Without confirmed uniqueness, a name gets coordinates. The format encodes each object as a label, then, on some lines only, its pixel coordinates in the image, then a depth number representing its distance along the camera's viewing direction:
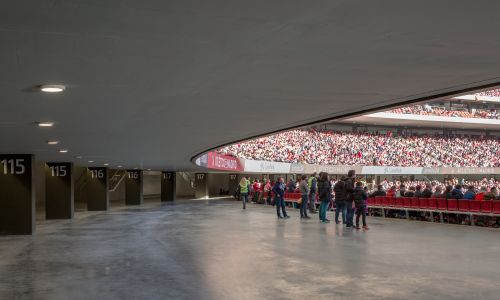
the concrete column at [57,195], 23.89
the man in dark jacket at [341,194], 17.95
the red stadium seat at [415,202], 19.90
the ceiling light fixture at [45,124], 9.92
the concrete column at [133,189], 37.19
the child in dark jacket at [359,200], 16.86
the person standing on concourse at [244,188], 28.91
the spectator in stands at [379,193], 22.34
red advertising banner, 29.62
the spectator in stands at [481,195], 18.05
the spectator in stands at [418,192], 19.84
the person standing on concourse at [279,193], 22.05
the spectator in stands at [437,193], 19.27
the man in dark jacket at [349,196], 17.41
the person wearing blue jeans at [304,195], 21.91
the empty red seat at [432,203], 19.02
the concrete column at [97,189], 30.30
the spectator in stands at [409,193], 20.73
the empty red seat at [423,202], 19.42
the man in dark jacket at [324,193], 19.58
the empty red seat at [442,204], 18.52
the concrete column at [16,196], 17.34
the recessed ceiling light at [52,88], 6.26
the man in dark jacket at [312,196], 23.70
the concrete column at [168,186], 41.66
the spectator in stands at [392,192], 22.00
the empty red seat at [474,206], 17.06
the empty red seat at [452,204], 18.03
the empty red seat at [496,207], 16.28
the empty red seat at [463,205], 17.55
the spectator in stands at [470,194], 18.41
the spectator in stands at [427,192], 19.59
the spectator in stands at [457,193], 18.19
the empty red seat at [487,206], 16.58
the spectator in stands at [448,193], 18.50
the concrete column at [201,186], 48.25
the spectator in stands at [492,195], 17.20
